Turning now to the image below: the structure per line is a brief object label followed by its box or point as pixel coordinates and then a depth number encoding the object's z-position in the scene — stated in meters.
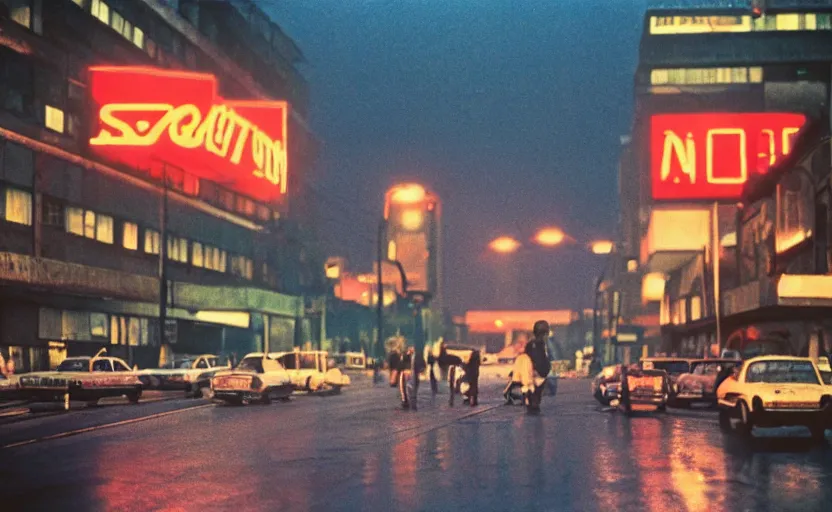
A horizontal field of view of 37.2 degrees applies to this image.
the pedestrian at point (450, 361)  35.89
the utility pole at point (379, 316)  69.83
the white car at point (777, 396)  20.91
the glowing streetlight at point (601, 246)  48.18
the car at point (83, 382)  31.94
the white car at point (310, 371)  39.91
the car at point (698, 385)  33.00
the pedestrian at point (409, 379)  31.17
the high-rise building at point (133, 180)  50.03
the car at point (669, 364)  36.19
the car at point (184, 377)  40.91
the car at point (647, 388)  31.94
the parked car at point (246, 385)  34.06
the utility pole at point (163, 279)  49.28
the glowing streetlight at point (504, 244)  40.50
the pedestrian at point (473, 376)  34.12
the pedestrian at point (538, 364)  29.27
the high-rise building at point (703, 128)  69.56
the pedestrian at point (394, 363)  31.69
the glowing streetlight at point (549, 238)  39.28
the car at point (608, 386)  33.72
